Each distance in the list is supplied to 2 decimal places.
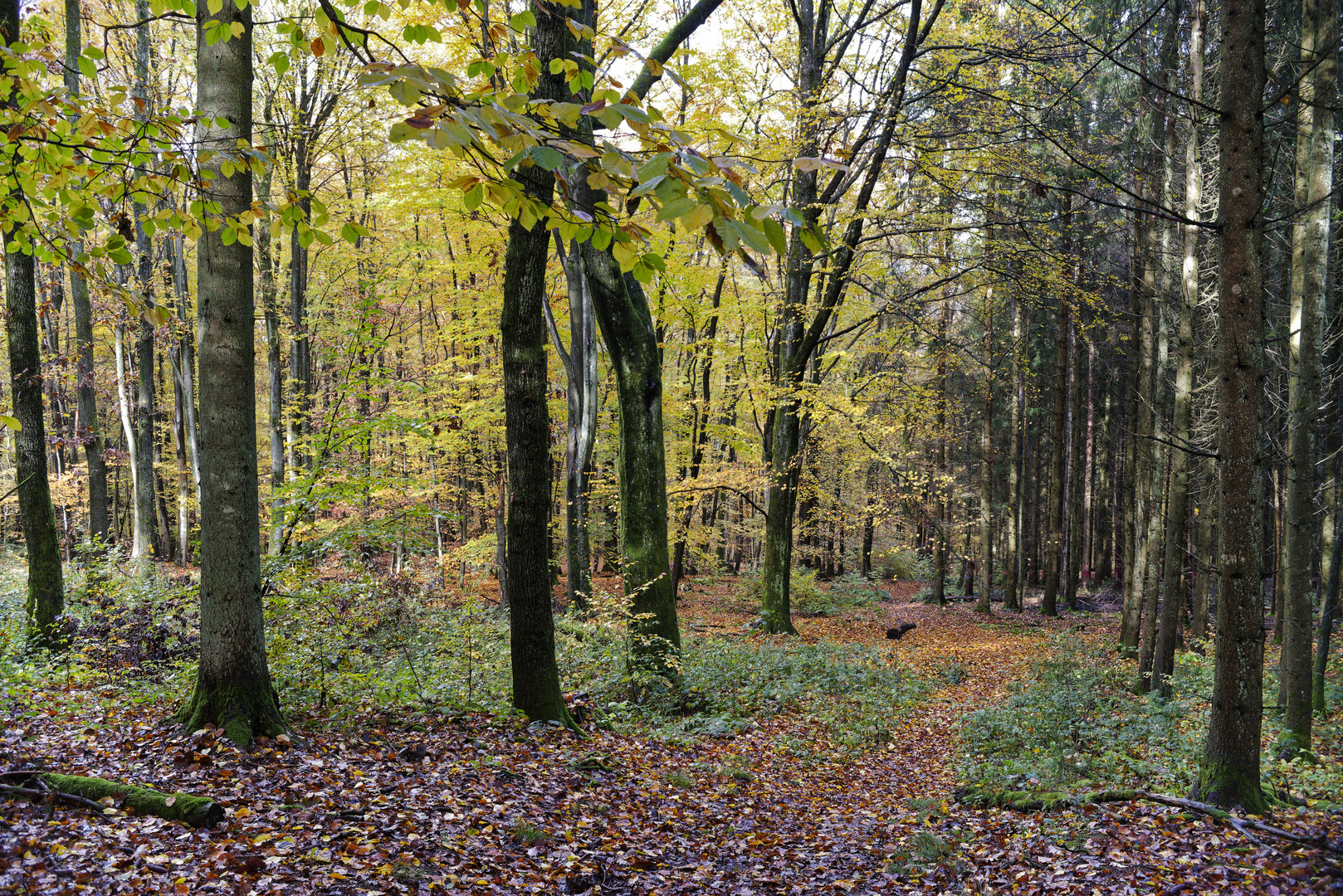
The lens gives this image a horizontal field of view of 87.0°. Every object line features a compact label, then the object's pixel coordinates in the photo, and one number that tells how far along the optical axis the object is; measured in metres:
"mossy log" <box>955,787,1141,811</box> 5.63
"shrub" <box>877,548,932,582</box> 32.78
